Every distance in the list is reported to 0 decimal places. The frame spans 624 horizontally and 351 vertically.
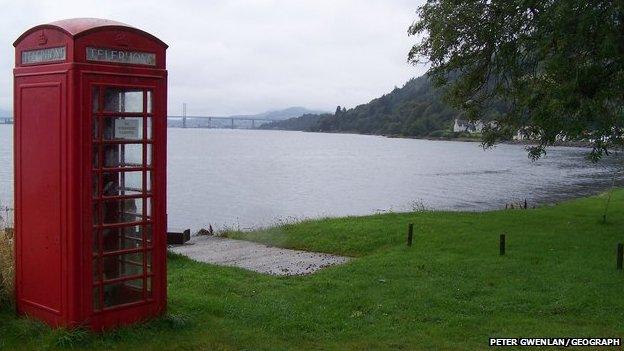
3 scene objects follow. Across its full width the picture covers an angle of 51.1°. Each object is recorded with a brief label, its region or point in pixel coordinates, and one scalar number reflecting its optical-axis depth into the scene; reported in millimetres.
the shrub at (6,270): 7258
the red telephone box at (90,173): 6199
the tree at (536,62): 12242
